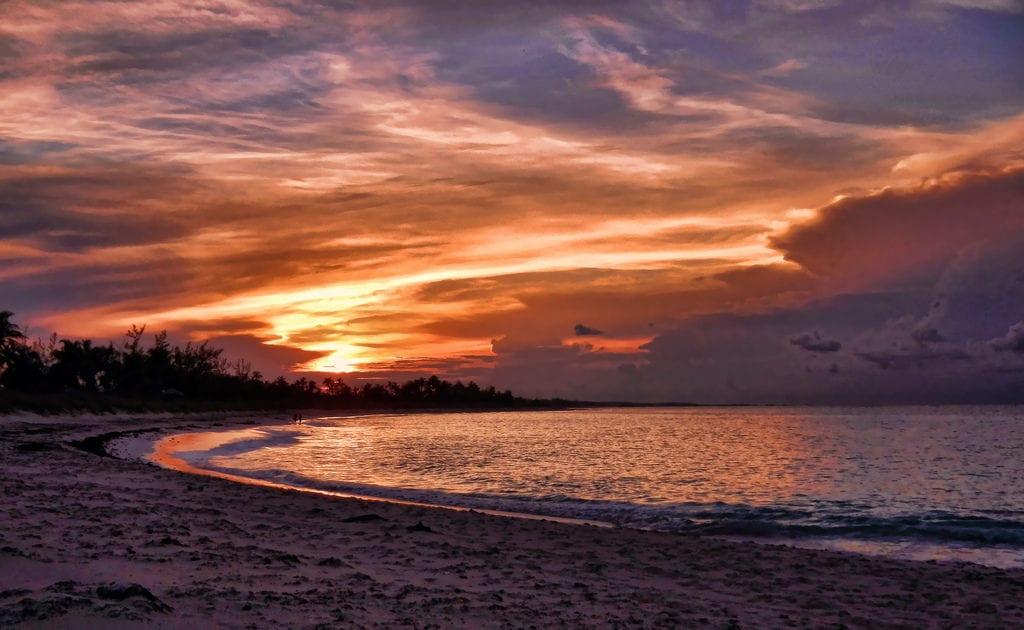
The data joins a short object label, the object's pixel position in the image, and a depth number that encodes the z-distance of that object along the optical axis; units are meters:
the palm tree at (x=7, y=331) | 79.55
